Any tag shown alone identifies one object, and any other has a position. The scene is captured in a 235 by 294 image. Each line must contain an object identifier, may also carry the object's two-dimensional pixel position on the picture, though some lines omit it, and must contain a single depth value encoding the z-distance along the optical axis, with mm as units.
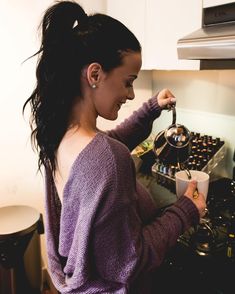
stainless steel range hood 791
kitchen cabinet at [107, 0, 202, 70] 1132
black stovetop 825
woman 642
